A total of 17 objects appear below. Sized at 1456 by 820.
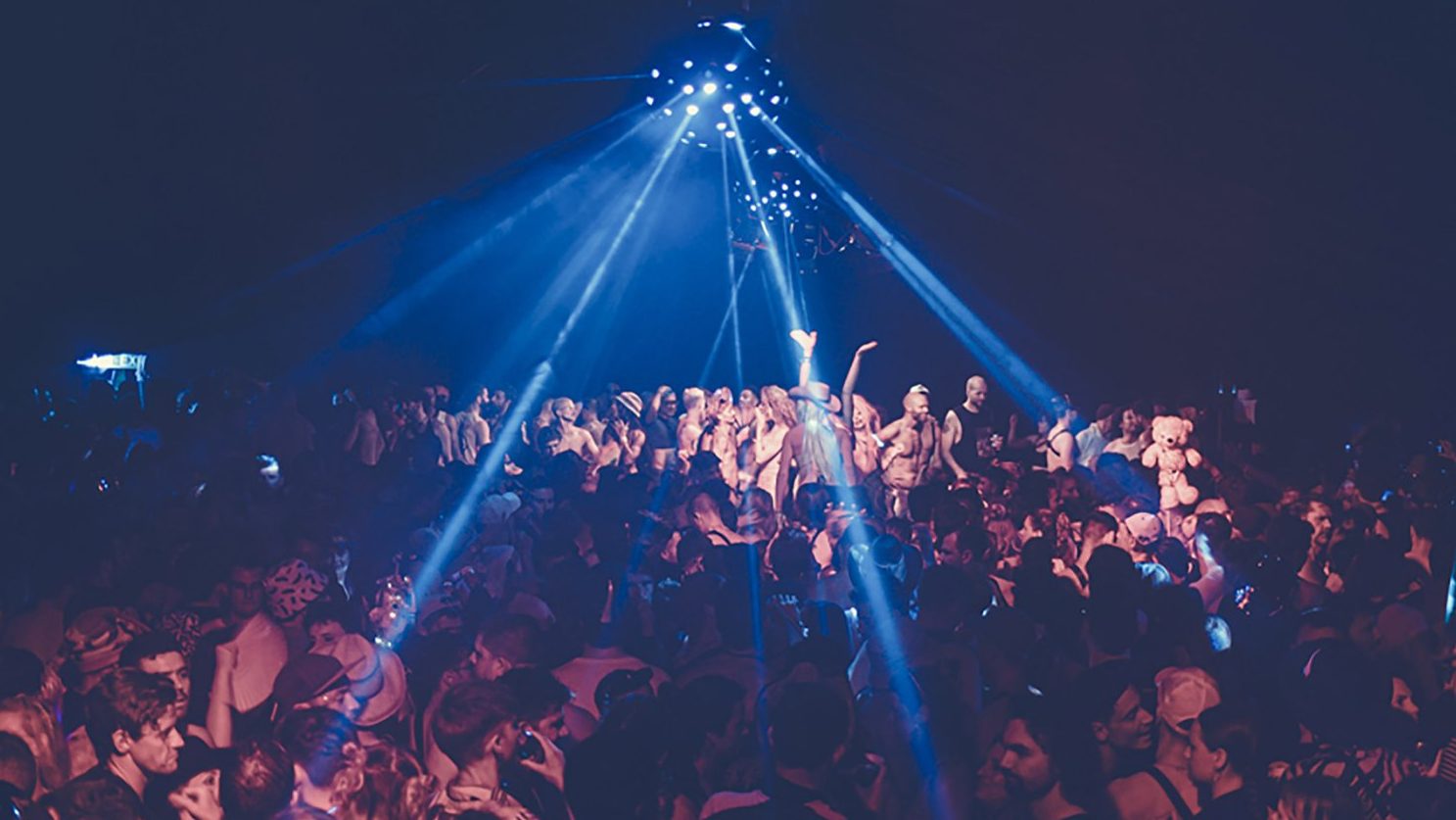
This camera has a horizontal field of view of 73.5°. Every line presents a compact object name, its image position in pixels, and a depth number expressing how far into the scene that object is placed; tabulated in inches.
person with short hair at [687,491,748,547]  200.1
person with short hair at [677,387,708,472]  420.2
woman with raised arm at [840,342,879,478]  357.7
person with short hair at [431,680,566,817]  98.7
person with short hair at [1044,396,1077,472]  371.1
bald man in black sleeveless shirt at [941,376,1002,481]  356.8
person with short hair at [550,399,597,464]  416.4
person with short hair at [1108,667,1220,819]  101.5
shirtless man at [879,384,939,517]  336.8
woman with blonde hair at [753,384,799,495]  389.7
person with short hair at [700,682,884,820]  99.0
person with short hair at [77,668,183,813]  103.5
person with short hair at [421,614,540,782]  116.3
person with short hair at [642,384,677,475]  377.4
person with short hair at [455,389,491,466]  449.4
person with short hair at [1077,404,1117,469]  353.6
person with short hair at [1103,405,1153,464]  322.3
